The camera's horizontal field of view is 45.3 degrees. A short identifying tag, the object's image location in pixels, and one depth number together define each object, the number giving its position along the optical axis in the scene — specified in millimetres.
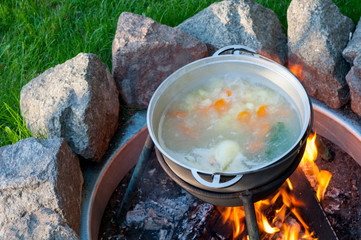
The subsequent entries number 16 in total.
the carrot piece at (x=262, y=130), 2193
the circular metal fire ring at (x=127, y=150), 2656
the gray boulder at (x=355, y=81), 2629
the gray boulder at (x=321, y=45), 2834
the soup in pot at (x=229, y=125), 2094
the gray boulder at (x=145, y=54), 2912
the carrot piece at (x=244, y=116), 2285
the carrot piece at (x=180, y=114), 2373
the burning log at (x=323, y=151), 2783
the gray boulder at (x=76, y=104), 2584
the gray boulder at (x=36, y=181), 2266
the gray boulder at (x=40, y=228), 2131
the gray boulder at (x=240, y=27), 3072
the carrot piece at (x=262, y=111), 2295
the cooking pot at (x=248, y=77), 1857
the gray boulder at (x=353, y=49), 2709
